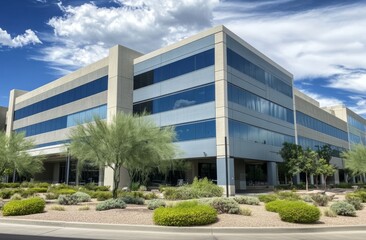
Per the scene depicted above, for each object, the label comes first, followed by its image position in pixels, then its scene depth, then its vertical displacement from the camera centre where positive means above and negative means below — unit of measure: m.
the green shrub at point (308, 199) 22.63 -1.11
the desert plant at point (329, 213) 15.27 -1.34
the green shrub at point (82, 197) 22.28 -0.98
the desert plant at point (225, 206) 15.03 -1.03
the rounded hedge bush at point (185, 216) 12.56 -1.21
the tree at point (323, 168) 41.24 +1.48
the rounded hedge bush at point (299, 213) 13.33 -1.17
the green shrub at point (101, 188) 34.92 -0.66
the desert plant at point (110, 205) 16.84 -1.10
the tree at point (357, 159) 40.41 +2.48
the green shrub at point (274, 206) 14.94 -1.08
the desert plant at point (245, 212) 14.94 -1.27
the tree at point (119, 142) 18.69 +2.04
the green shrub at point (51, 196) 25.16 -1.03
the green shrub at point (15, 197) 23.79 -1.04
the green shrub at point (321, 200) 19.77 -1.02
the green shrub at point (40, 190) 33.19 -0.80
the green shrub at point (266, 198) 22.25 -1.03
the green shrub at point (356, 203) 18.92 -1.15
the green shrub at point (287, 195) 22.67 -0.94
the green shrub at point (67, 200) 20.52 -1.05
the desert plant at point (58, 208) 17.22 -1.26
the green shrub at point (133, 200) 20.12 -1.04
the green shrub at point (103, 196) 24.48 -0.99
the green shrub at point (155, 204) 17.12 -1.08
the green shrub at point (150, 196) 25.78 -1.06
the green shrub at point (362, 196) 25.08 -1.04
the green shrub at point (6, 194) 26.31 -0.91
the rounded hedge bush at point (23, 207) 15.69 -1.12
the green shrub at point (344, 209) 15.84 -1.22
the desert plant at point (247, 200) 20.39 -1.06
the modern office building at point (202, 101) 34.56 +9.04
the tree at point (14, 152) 24.88 +2.18
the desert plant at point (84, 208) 17.34 -1.28
